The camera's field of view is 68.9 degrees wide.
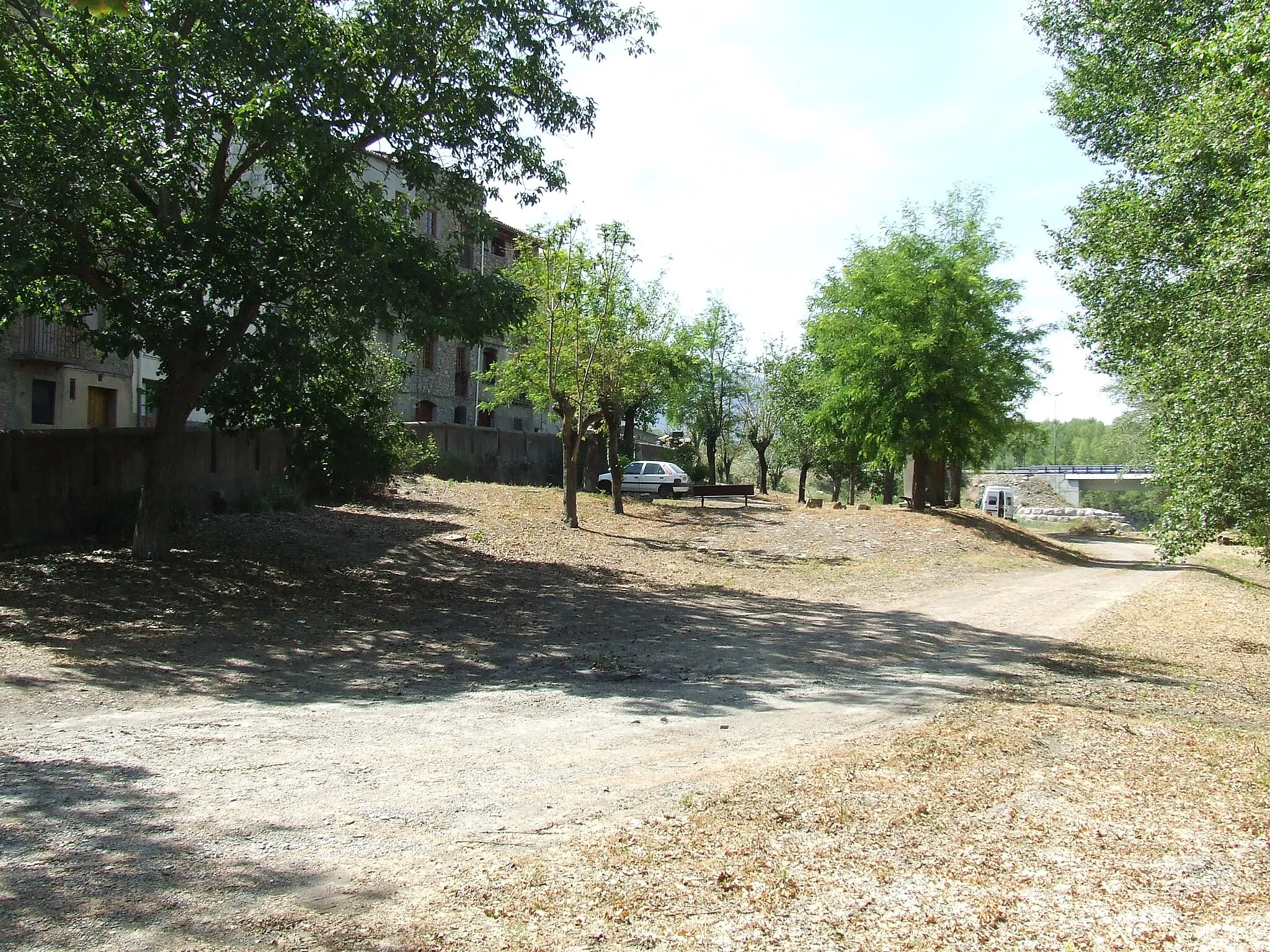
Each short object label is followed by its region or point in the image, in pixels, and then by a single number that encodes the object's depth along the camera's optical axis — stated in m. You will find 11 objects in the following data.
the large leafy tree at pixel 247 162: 10.34
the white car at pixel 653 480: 35.78
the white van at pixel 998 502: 46.31
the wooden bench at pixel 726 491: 30.41
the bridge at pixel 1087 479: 69.29
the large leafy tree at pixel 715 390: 42.62
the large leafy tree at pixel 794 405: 41.22
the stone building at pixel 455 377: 41.59
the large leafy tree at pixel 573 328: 22.56
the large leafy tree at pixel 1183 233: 10.33
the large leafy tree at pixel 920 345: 25.78
